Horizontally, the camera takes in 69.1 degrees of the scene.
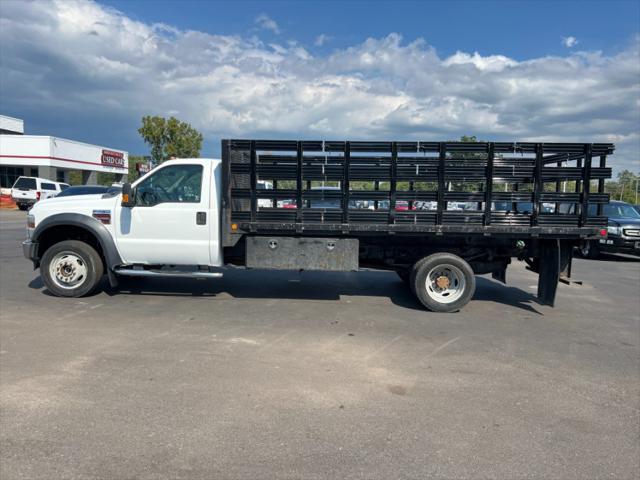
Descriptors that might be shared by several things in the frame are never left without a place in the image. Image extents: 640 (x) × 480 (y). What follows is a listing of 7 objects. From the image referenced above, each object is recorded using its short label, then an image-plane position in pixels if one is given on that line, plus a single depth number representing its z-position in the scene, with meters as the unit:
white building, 37.62
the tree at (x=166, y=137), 38.17
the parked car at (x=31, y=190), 29.16
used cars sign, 47.19
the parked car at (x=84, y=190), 15.18
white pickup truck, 6.53
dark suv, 13.64
